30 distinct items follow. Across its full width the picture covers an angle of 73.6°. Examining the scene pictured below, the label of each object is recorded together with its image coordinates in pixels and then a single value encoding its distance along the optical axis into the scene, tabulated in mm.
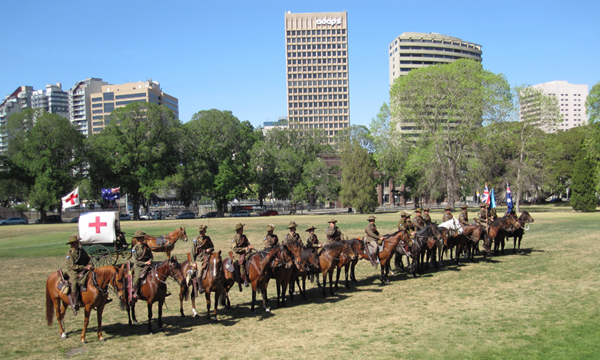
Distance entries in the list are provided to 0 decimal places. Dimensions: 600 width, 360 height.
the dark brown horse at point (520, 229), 20094
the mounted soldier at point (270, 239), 13314
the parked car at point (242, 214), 65094
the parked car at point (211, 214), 64312
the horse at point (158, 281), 10023
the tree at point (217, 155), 58469
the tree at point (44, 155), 51250
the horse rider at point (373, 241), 14317
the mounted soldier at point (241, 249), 11875
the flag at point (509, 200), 23434
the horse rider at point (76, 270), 9545
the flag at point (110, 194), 42356
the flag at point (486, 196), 26344
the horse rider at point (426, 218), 17216
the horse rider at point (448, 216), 18156
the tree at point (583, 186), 47906
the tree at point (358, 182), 56438
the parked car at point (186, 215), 62844
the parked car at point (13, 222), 57438
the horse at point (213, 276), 10711
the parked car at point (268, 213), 66062
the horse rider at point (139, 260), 10008
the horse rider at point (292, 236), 13080
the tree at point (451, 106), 49188
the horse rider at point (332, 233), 14695
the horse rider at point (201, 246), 12044
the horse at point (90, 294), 9578
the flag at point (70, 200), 27672
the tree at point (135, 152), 55406
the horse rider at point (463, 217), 18062
